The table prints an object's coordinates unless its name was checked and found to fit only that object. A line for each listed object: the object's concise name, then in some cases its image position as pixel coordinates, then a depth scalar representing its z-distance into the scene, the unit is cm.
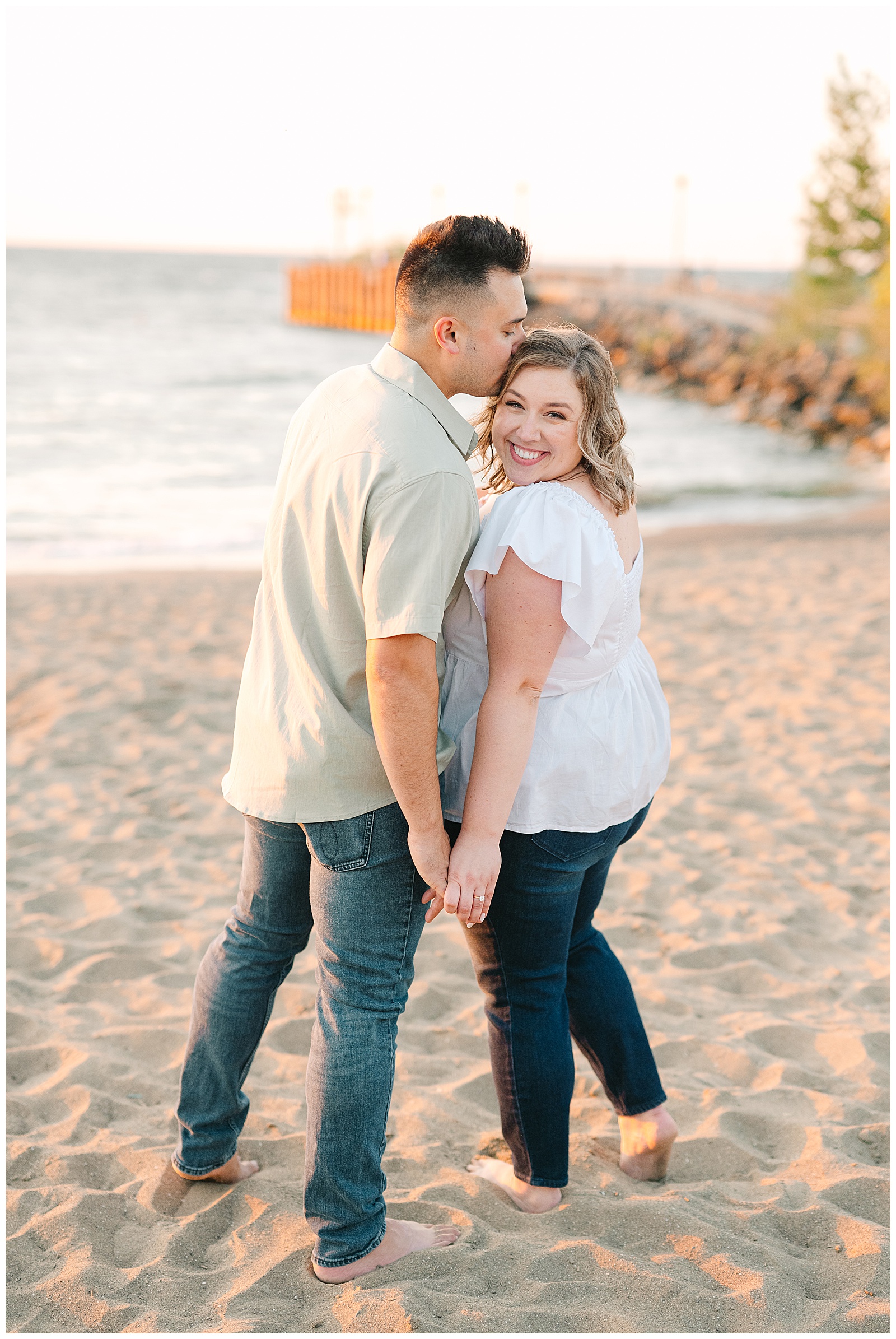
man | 180
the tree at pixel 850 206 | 2577
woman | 192
